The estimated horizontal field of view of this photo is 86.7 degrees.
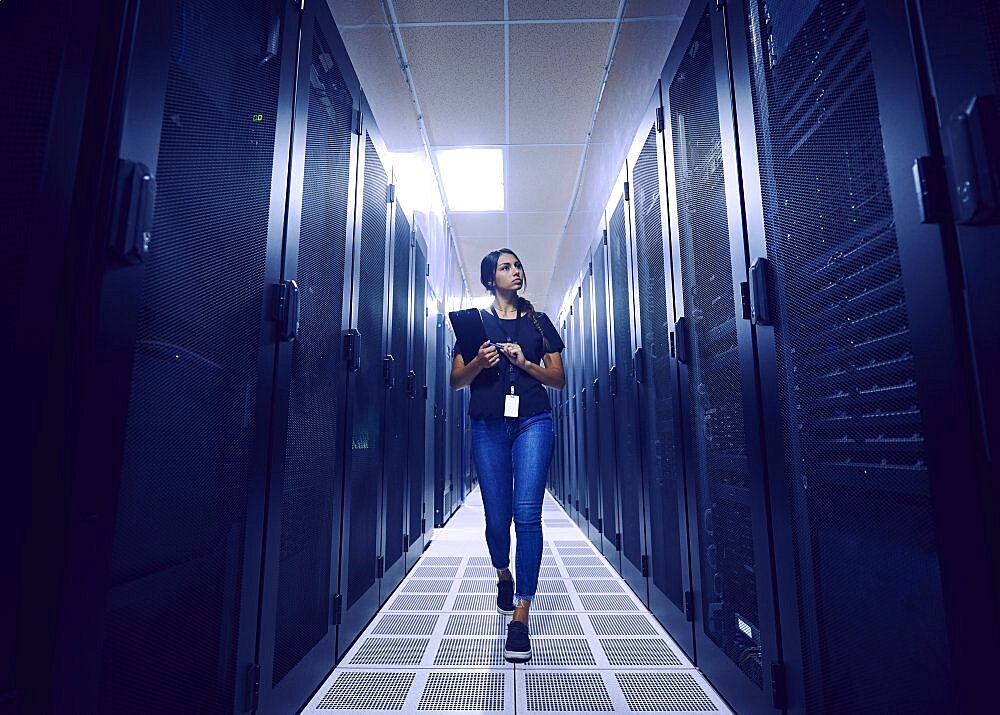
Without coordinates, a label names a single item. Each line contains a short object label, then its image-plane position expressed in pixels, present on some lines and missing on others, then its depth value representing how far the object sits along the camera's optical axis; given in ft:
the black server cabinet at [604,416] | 10.17
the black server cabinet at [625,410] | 7.93
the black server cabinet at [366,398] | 6.13
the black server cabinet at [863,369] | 2.26
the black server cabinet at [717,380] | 4.14
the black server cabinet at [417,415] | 9.79
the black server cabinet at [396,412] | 7.88
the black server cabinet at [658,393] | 6.02
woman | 6.22
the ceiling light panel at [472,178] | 13.53
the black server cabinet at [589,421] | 12.14
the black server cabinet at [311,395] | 4.22
